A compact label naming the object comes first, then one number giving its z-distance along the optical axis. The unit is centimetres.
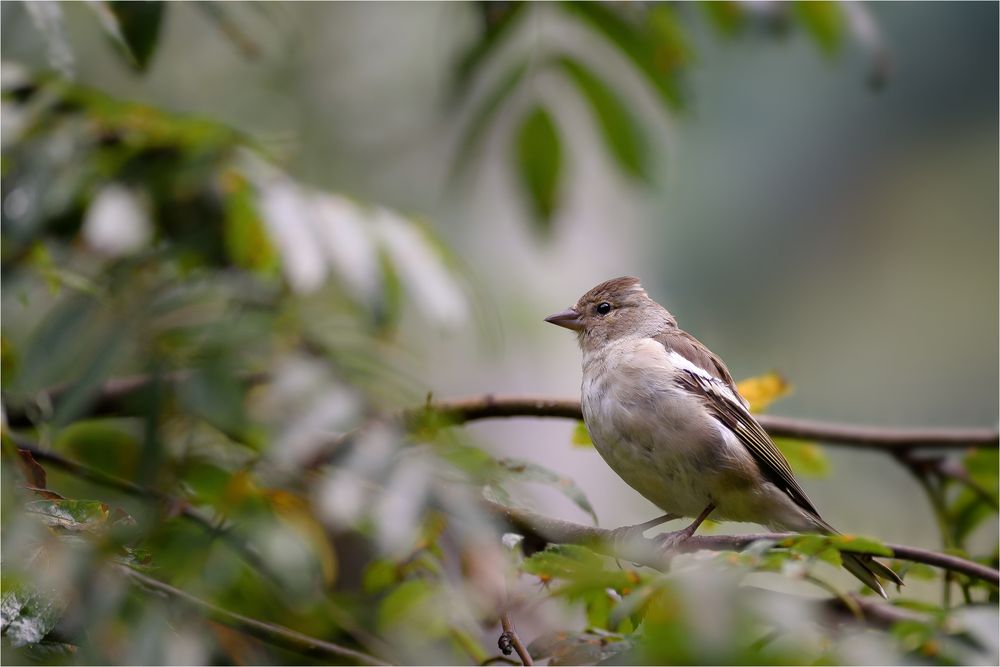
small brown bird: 667
